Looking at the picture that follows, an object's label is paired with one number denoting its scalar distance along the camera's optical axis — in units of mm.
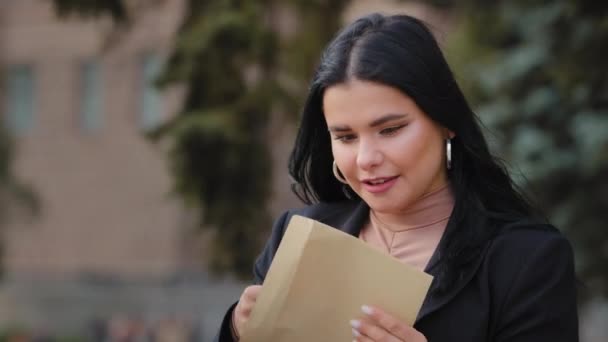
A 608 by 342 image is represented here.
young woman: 4960
